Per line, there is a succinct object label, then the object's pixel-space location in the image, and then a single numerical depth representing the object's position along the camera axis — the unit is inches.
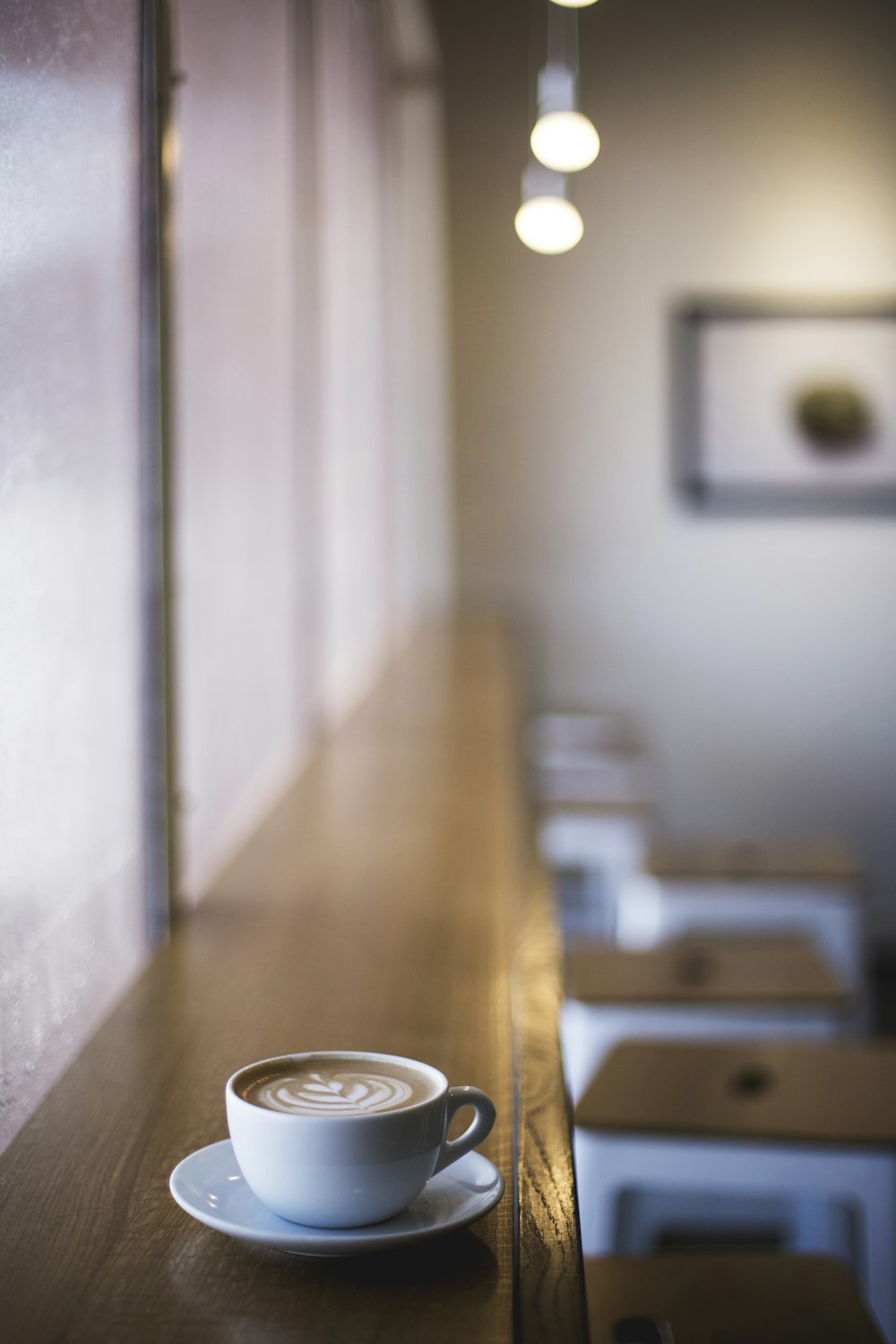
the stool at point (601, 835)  131.1
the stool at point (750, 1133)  52.2
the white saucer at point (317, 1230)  24.2
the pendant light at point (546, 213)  93.8
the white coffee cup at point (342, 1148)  23.6
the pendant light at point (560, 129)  84.1
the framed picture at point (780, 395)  185.0
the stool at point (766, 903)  103.0
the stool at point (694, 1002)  72.7
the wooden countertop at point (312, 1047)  23.8
